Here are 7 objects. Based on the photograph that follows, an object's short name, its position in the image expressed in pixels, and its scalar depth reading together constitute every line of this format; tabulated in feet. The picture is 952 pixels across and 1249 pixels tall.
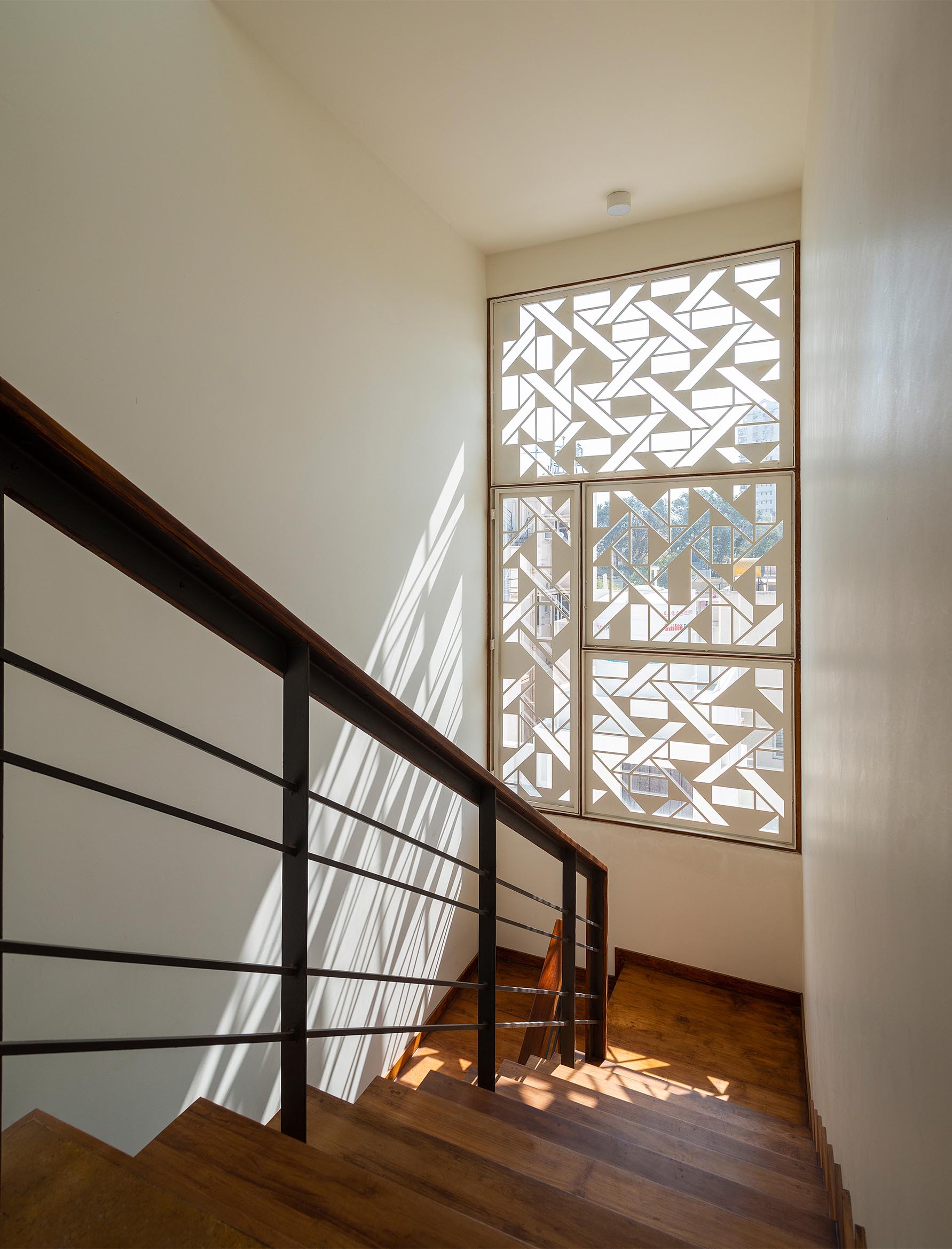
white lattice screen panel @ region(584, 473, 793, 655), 10.93
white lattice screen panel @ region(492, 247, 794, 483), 10.90
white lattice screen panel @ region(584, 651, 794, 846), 11.00
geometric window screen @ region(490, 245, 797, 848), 10.96
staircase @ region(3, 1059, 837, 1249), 2.30
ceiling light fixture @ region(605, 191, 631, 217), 10.53
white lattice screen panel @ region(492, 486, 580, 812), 12.22
